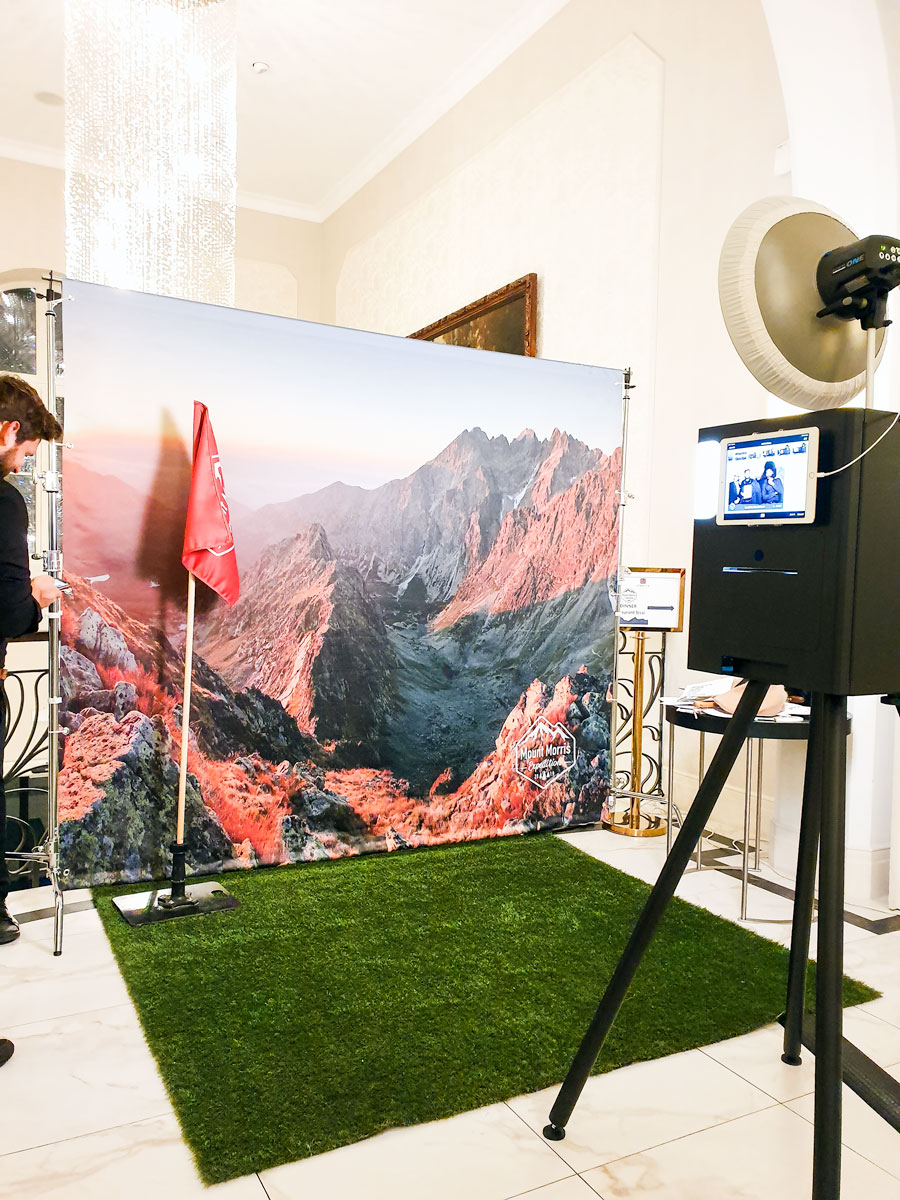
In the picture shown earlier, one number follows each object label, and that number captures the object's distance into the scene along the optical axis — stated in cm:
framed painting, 500
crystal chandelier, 509
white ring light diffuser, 147
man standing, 235
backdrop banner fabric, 296
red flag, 286
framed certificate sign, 374
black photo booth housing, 139
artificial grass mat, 182
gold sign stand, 374
